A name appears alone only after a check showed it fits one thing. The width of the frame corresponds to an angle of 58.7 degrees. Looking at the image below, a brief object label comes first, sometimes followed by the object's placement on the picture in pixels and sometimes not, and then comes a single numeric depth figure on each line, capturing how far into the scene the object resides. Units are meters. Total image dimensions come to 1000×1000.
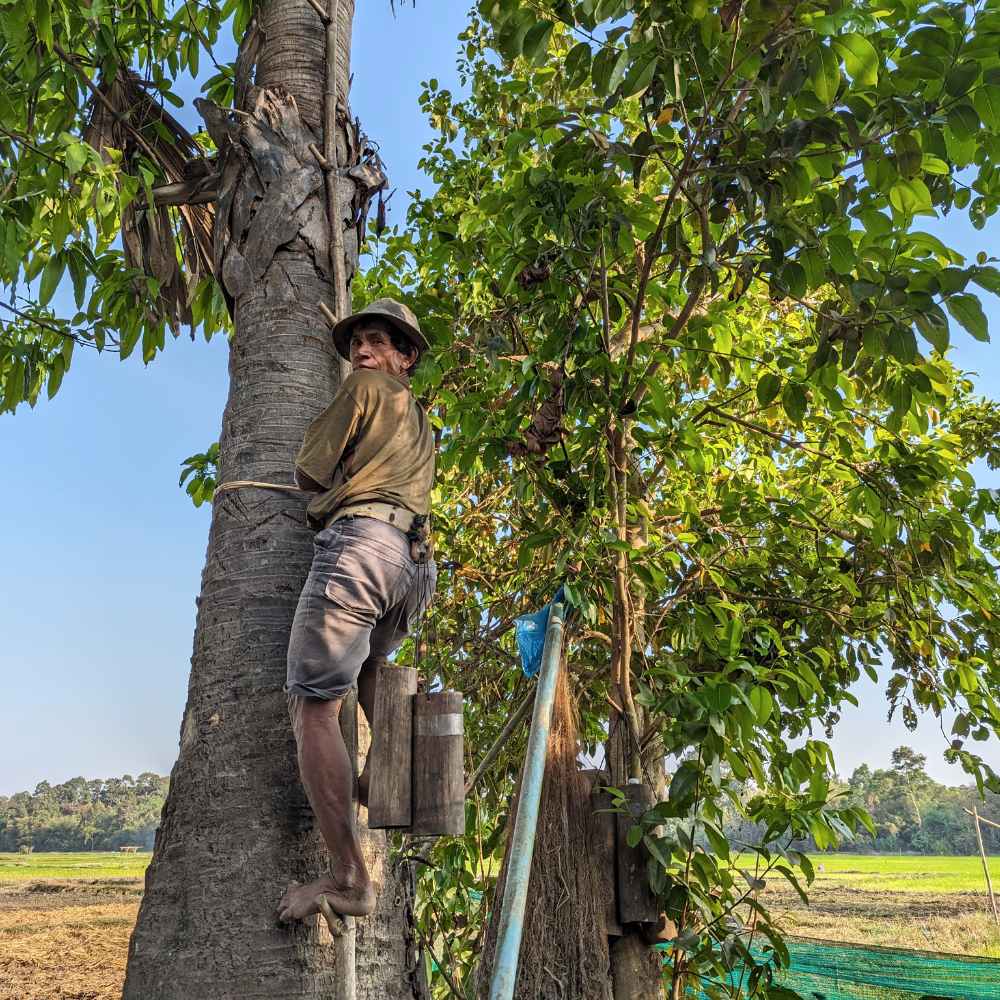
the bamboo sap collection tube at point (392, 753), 2.15
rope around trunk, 2.50
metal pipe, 1.89
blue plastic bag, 3.00
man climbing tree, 2.02
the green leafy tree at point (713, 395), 2.41
